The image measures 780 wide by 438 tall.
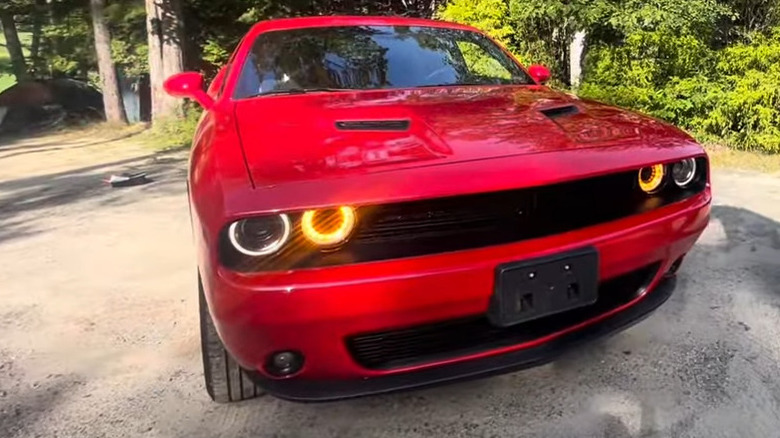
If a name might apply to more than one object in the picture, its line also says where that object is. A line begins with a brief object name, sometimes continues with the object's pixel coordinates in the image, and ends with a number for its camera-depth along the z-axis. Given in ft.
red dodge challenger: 5.25
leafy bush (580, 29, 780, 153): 19.58
